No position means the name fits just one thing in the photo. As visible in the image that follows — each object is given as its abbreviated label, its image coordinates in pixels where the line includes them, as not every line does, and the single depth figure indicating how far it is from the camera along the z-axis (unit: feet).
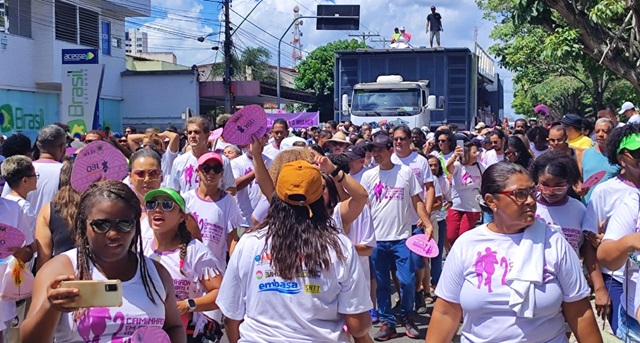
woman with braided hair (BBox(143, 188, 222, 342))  14.03
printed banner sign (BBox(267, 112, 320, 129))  79.25
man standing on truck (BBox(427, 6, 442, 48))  76.84
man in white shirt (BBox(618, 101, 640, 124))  39.04
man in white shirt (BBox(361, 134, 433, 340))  23.97
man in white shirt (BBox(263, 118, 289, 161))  33.37
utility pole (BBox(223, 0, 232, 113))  86.69
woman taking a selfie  9.84
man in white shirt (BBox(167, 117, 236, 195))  23.91
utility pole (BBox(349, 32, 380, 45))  224.33
